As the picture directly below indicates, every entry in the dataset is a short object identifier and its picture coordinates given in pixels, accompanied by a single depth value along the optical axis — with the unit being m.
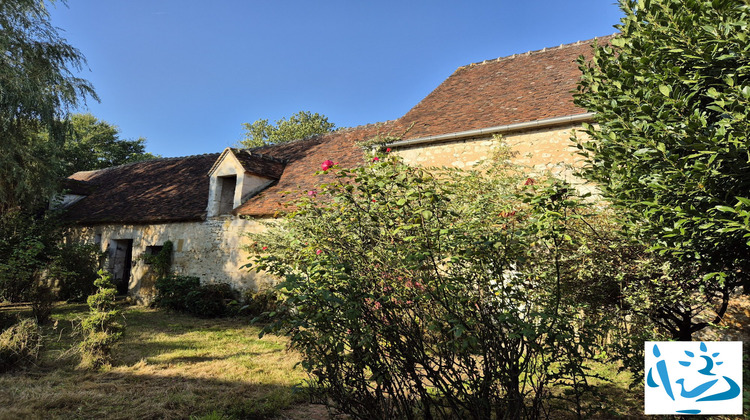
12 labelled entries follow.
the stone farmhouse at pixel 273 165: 8.47
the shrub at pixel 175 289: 11.33
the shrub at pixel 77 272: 12.52
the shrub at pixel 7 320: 6.60
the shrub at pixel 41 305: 8.71
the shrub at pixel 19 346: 5.41
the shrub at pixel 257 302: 10.28
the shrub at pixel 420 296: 2.77
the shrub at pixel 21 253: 10.23
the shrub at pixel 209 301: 10.82
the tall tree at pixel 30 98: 9.31
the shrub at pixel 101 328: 5.78
